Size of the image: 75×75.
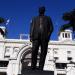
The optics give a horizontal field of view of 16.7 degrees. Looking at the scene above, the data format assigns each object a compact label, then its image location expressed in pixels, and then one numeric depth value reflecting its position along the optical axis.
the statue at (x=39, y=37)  10.83
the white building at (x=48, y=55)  48.91
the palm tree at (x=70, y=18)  34.19
